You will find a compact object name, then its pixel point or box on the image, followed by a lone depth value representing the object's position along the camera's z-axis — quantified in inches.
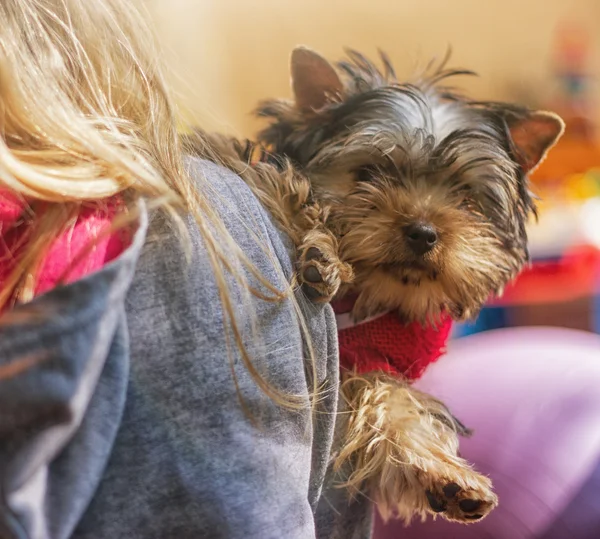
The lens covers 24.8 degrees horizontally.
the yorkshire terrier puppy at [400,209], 23.5
